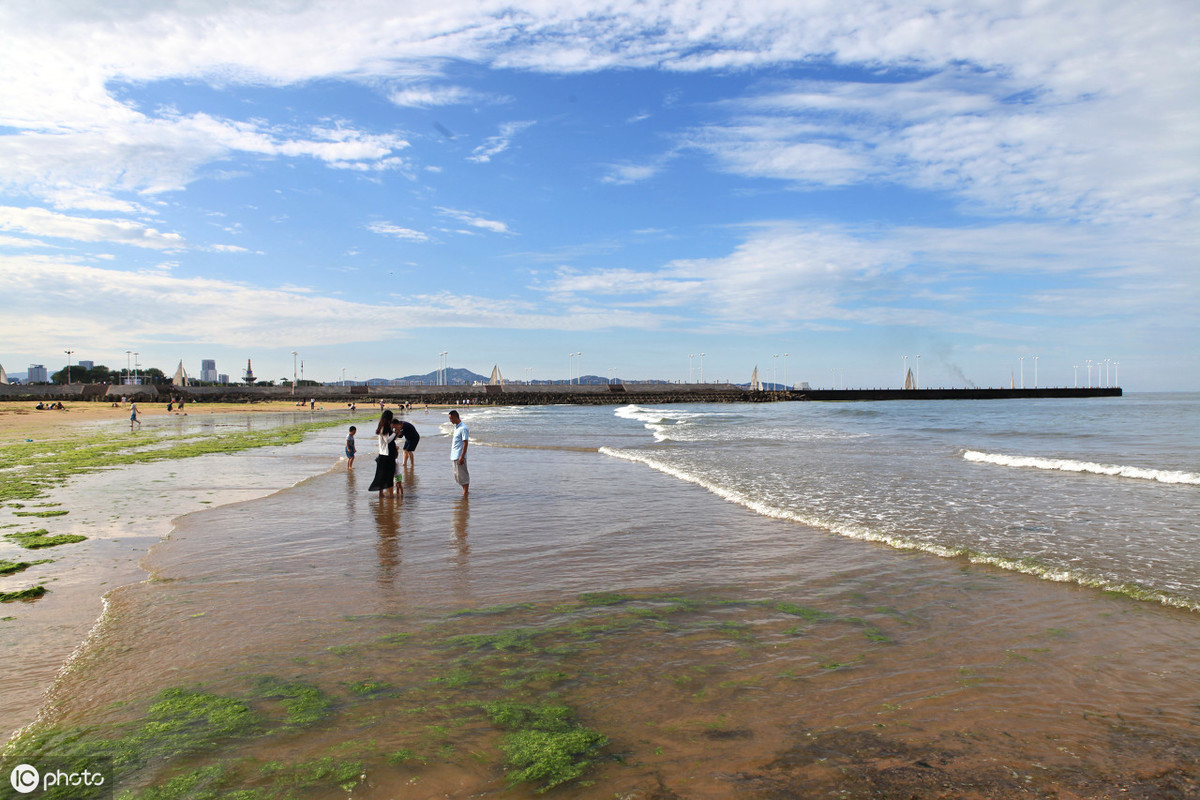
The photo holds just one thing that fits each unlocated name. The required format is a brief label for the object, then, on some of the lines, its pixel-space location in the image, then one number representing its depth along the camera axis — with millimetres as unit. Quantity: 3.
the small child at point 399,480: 13352
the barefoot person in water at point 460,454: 13000
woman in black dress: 13000
